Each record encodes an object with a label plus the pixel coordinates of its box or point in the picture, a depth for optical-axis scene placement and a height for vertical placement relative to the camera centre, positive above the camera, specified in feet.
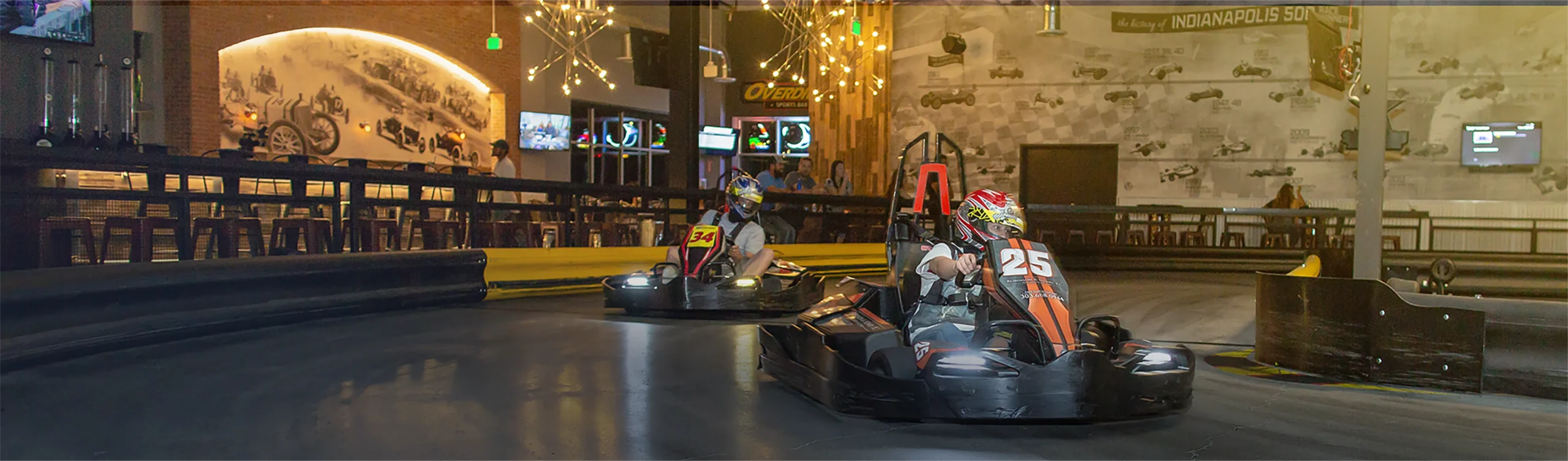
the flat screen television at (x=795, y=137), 99.09 +5.84
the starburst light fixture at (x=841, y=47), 68.59 +9.85
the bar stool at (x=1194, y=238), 61.67 -1.48
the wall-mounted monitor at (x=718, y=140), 92.58 +5.09
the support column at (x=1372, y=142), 21.74 +1.37
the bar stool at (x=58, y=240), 24.41 -1.00
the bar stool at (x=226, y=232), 27.55 -0.87
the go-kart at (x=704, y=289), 30.45 -2.28
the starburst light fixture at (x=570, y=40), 78.64 +11.49
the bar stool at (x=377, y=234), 32.55 -1.03
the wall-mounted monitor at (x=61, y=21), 45.93 +7.06
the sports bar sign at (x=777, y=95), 98.07 +9.46
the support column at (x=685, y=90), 49.08 +4.91
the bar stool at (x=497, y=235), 38.32 -1.18
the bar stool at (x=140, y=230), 25.81 -0.80
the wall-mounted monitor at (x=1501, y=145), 62.03 +3.85
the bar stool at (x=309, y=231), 31.35 -0.93
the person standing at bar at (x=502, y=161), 45.80 +1.60
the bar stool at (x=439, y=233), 35.78 -1.07
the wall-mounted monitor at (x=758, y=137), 101.24 +5.96
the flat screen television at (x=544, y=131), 77.82 +4.81
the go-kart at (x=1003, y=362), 15.20 -2.15
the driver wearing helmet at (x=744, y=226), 31.53 -0.62
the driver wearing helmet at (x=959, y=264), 17.60 -0.89
